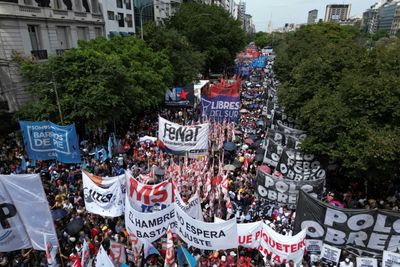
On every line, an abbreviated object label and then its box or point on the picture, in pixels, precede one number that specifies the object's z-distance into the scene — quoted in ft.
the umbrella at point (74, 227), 36.07
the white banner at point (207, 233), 29.53
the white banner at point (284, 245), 30.58
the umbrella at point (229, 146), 62.24
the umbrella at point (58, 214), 38.17
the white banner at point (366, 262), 30.35
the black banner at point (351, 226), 29.30
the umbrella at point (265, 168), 51.20
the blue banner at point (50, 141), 45.57
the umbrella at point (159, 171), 50.92
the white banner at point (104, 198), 35.94
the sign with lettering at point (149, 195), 34.37
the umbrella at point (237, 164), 56.71
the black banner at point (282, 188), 38.68
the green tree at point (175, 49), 98.32
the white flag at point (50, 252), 29.16
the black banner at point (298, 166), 47.70
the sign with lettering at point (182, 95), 88.22
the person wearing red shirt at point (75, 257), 27.84
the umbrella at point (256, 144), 65.89
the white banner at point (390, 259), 29.40
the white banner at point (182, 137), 48.19
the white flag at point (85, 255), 29.71
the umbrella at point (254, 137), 70.38
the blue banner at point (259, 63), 197.06
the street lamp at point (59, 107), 54.26
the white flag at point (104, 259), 26.89
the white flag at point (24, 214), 27.66
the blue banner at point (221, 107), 63.45
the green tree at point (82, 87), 58.54
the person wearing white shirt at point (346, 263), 32.09
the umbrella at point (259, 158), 58.11
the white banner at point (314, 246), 32.16
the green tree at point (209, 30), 142.00
